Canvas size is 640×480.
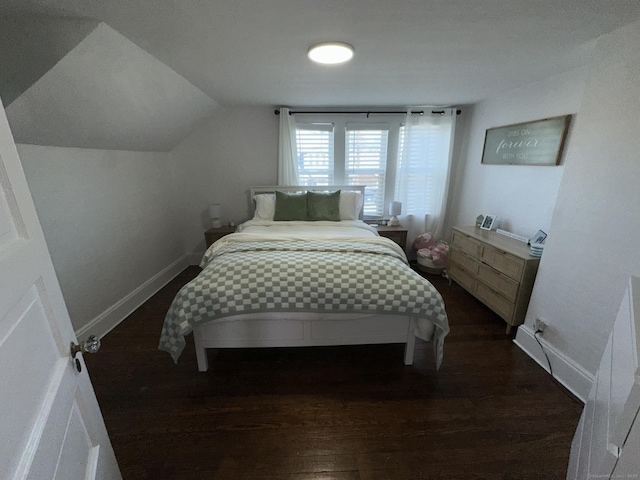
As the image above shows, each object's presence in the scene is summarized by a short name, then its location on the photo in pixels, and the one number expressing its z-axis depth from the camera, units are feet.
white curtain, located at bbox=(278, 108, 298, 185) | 10.78
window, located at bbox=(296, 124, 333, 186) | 11.27
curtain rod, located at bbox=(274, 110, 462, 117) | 10.70
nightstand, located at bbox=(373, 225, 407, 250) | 10.96
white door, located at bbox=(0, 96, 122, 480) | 1.60
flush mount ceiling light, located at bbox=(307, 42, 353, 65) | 5.10
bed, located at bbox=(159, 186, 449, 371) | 5.37
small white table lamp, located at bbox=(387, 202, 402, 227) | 11.34
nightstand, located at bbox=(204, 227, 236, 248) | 10.68
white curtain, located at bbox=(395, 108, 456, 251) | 10.85
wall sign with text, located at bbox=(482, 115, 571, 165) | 7.06
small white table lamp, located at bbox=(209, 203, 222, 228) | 11.07
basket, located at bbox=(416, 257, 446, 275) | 10.98
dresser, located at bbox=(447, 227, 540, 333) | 6.68
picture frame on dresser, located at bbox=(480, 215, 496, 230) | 9.09
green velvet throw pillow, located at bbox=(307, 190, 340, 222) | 10.25
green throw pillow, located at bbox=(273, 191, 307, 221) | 10.18
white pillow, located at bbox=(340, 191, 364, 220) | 10.54
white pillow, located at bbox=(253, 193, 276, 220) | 10.46
